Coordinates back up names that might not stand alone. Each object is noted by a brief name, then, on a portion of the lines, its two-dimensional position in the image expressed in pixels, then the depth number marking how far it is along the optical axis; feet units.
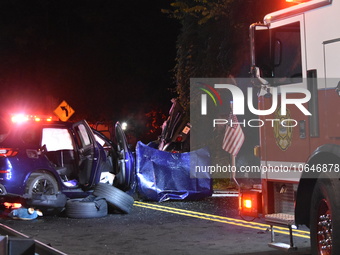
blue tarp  45.19
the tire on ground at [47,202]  36.70
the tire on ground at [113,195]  37.86
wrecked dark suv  37.35
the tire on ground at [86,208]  37.19
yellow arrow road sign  66.59
